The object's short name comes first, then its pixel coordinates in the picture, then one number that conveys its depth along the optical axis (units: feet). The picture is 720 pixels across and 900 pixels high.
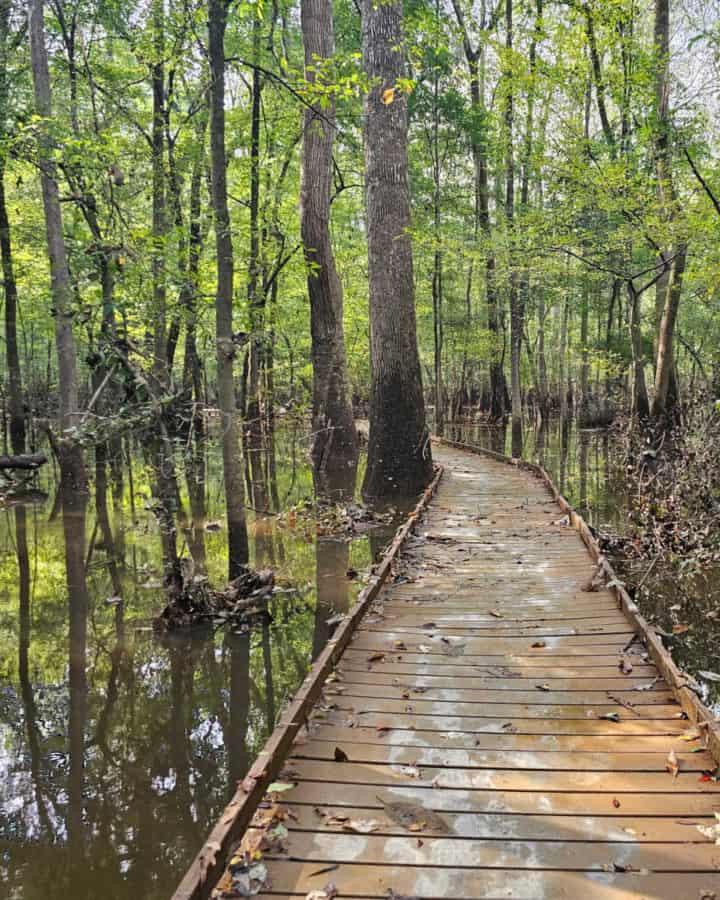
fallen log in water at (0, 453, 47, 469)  40.06
